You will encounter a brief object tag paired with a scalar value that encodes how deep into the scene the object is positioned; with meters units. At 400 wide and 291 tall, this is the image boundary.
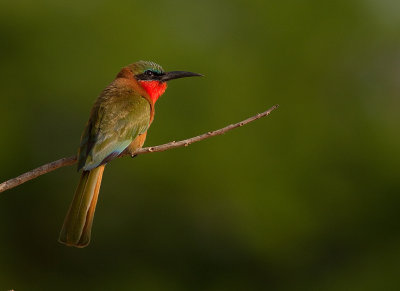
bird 5.86
